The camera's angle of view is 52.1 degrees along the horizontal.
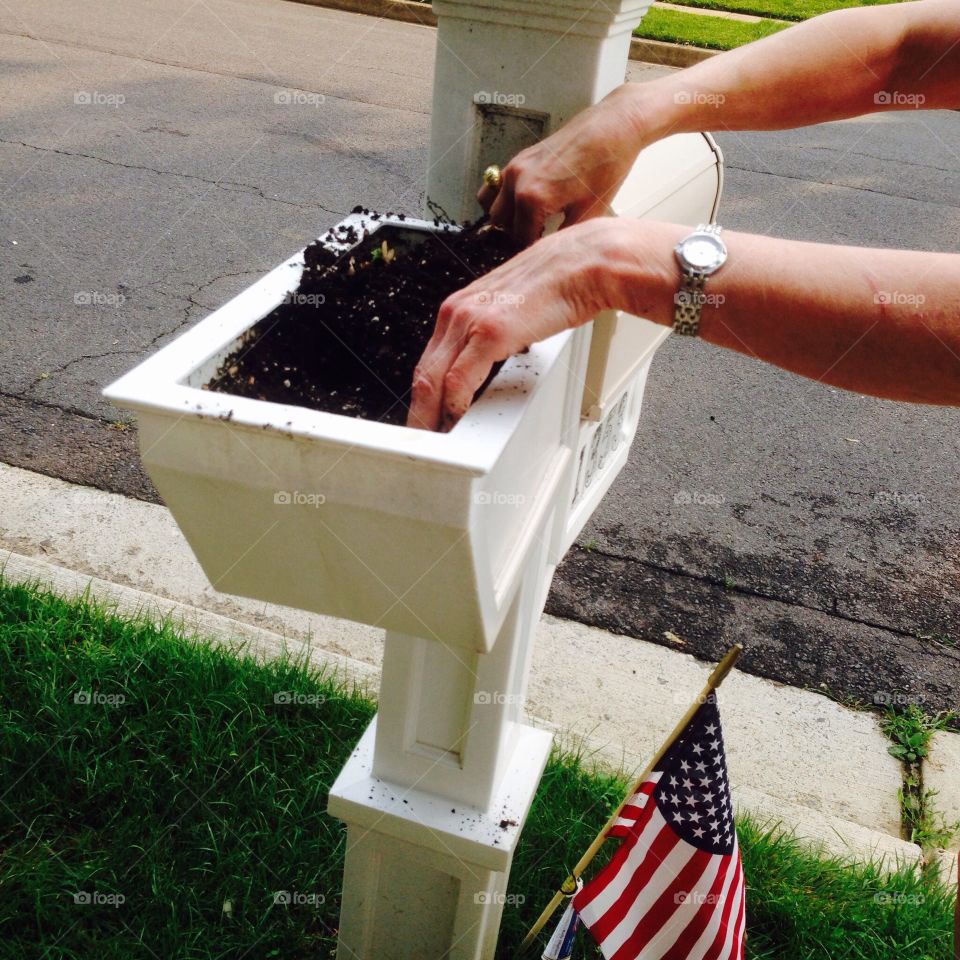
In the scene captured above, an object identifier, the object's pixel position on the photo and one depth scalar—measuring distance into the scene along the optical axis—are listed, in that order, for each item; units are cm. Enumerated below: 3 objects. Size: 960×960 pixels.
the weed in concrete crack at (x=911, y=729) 277
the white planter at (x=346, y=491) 101
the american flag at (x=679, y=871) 171
